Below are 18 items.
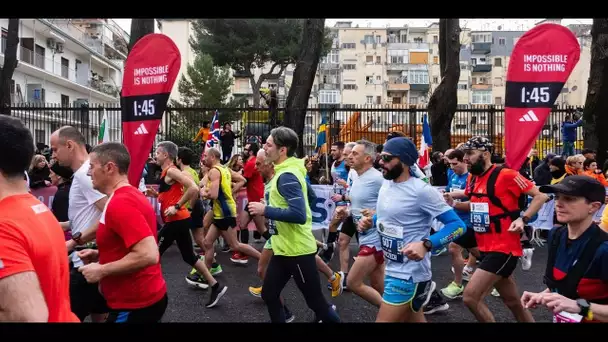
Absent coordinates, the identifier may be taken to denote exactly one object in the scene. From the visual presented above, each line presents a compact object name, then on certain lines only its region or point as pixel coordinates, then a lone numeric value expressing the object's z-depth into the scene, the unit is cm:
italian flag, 1152
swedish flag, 1417
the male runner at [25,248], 206
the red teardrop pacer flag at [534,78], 495
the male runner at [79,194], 444
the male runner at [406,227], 412
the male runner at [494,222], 495
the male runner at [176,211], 679
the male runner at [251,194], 936
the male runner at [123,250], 324
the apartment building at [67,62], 3759
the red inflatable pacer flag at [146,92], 499
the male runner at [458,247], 712
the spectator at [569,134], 1456
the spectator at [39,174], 940
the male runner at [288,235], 472
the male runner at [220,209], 782
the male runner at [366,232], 538
